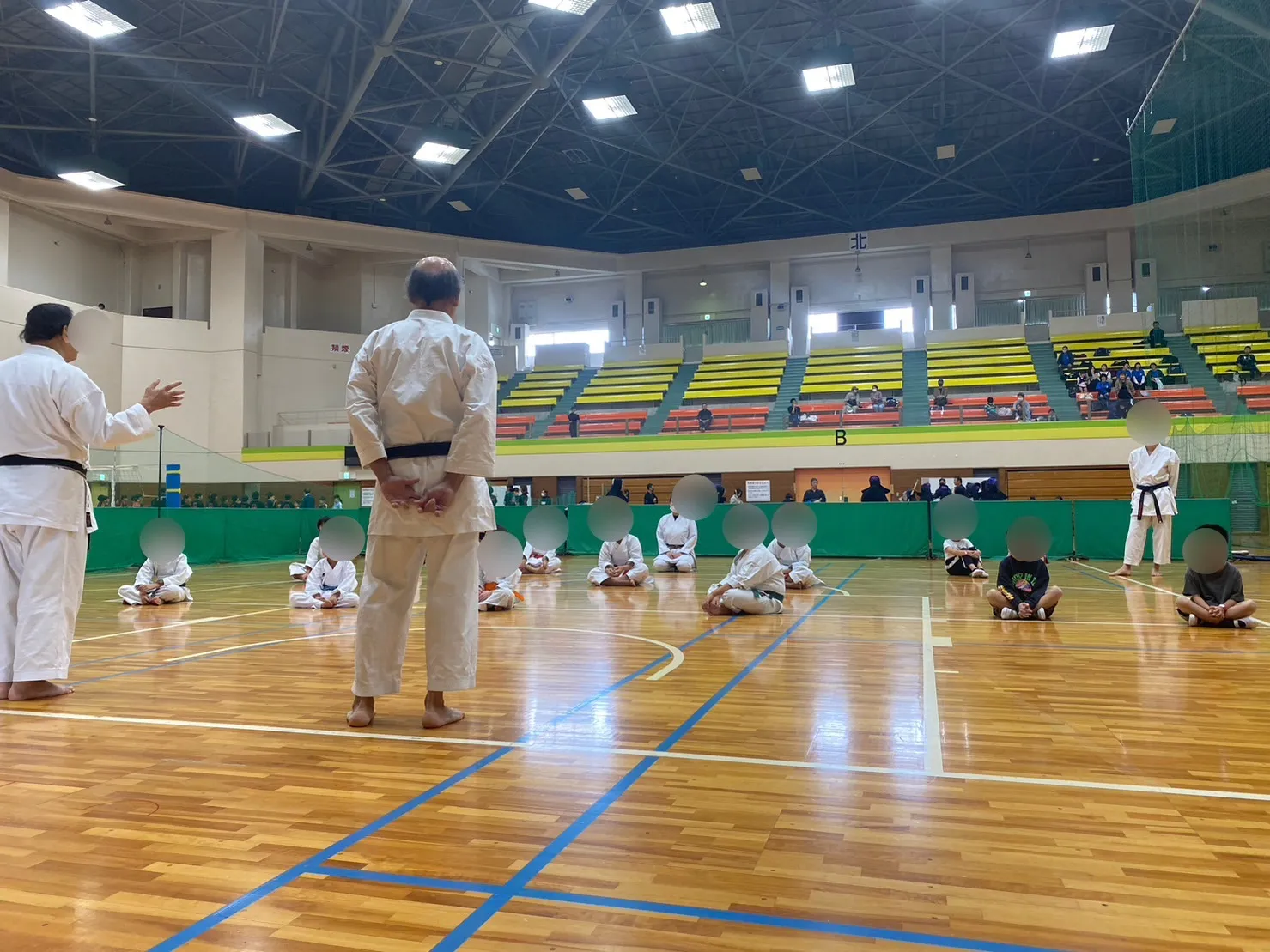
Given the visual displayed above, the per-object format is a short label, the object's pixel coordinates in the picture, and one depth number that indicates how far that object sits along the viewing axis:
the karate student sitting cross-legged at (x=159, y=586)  7.96
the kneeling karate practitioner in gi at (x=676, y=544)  11.64
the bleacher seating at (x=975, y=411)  18.52
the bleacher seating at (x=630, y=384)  23.89
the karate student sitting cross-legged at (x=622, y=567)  9.67
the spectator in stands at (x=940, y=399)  19.83
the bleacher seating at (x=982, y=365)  21.39
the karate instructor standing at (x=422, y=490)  2.90
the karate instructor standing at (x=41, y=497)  3.45
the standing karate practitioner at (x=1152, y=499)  9.31
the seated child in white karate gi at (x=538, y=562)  11.76
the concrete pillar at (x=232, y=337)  22.00
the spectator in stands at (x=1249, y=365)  15.77
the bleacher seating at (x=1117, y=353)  18.84
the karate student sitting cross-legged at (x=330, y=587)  7.48
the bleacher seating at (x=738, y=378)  23.31
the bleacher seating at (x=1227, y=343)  15.19
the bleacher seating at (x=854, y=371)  22.42
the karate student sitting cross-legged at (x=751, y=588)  6.54
